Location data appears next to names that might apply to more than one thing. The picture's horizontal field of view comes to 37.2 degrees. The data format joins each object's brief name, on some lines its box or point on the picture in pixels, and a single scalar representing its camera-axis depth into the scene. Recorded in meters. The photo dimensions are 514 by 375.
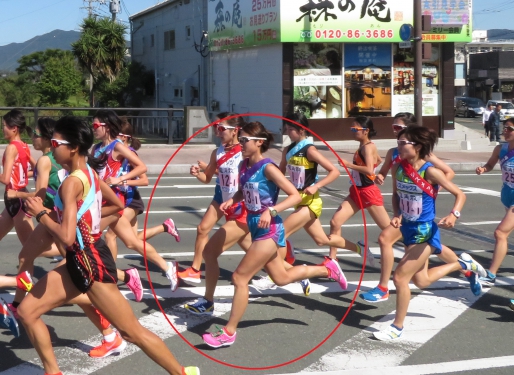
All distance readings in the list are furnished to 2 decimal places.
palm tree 40.94
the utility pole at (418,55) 19.91
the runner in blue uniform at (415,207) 6.23
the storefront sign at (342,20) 26.75
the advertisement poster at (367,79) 27.66
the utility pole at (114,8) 47.33
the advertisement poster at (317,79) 27.42
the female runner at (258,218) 5.94
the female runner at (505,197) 7.84
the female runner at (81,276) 4.72
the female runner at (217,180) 7.35
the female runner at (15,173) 6.93
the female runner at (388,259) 7.15
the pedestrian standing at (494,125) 30.02
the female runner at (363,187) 8.37
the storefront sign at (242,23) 27.55
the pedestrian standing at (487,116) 31.46
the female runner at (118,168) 7.51
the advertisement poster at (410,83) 28.06
